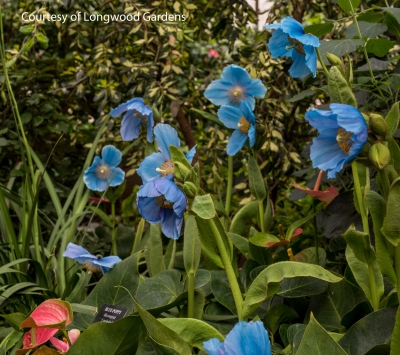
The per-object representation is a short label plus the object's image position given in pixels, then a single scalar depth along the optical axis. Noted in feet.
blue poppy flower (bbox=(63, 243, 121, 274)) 3.49
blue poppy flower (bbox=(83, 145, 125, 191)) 4.45
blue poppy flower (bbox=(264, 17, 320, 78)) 2.70
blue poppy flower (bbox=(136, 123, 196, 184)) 3.16
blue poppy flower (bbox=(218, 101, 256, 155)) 3.53
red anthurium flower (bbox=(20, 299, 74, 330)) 2.79
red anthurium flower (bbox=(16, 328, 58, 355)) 2.80
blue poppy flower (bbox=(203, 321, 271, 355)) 1.83
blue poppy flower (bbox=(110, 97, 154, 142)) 3.75
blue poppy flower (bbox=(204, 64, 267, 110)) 3.90
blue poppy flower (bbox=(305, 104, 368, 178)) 2.06
